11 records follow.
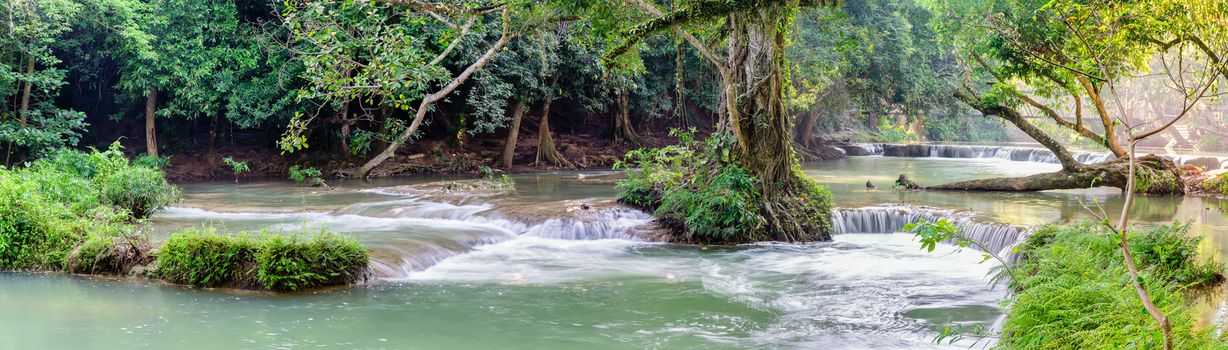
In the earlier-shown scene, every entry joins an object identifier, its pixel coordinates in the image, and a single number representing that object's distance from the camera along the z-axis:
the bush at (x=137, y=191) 13.62
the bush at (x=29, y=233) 10.81
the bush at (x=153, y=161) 21.30
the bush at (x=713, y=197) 13.09
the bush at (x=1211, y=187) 17.15
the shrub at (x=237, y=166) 22.03
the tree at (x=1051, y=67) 11.45
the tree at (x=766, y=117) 12.83
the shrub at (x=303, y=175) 21.63
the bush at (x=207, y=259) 9.88
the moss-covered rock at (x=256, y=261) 9.70
